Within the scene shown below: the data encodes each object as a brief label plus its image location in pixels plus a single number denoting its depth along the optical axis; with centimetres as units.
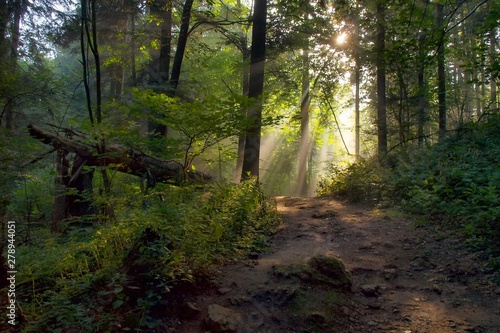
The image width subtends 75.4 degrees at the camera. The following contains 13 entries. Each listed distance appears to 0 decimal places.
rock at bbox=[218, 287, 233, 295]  410
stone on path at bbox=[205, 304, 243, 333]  340
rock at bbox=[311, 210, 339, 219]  887
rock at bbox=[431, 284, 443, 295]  431
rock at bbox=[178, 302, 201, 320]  361
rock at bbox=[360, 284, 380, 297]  433
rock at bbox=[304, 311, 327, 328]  361
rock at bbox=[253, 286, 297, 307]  395
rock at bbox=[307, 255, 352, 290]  438
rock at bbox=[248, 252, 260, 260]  550
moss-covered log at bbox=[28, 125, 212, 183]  752
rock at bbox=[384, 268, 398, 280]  482
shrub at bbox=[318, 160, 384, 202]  1079
